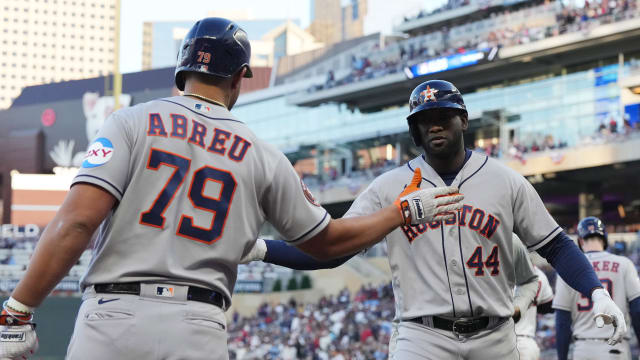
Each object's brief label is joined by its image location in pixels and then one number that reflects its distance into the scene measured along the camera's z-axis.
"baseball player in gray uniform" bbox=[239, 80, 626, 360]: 4.33
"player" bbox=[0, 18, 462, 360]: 2.65
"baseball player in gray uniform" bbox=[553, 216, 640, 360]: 7.48
